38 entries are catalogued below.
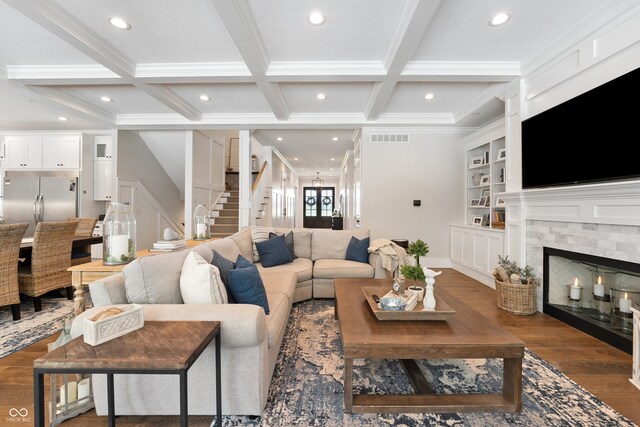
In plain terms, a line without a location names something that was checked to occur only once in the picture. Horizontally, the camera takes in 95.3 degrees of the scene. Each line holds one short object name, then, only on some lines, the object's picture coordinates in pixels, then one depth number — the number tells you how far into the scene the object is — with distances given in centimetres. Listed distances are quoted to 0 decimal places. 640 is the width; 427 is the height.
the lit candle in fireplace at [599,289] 281
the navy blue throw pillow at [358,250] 381
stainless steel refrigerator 584
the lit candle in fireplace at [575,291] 303
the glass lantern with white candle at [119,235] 212
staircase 675
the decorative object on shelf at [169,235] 267
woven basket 319
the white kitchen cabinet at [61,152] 607
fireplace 248
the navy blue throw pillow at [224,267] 196
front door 1481
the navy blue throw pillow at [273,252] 362
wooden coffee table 157
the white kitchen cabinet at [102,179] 627
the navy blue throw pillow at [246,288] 188
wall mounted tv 226
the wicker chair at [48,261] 313
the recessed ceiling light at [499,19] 259
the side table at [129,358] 105
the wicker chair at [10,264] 284
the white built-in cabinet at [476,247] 418
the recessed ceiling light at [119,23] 267
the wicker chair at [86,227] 445
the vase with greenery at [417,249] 248
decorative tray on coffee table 186
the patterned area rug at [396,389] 160
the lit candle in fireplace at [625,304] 252
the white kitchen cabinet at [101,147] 625
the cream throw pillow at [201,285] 166
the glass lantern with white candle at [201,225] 346
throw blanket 349
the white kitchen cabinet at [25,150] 609
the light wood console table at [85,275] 202
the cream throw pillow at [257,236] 378
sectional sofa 148
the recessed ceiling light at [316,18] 257
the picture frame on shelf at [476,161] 521
